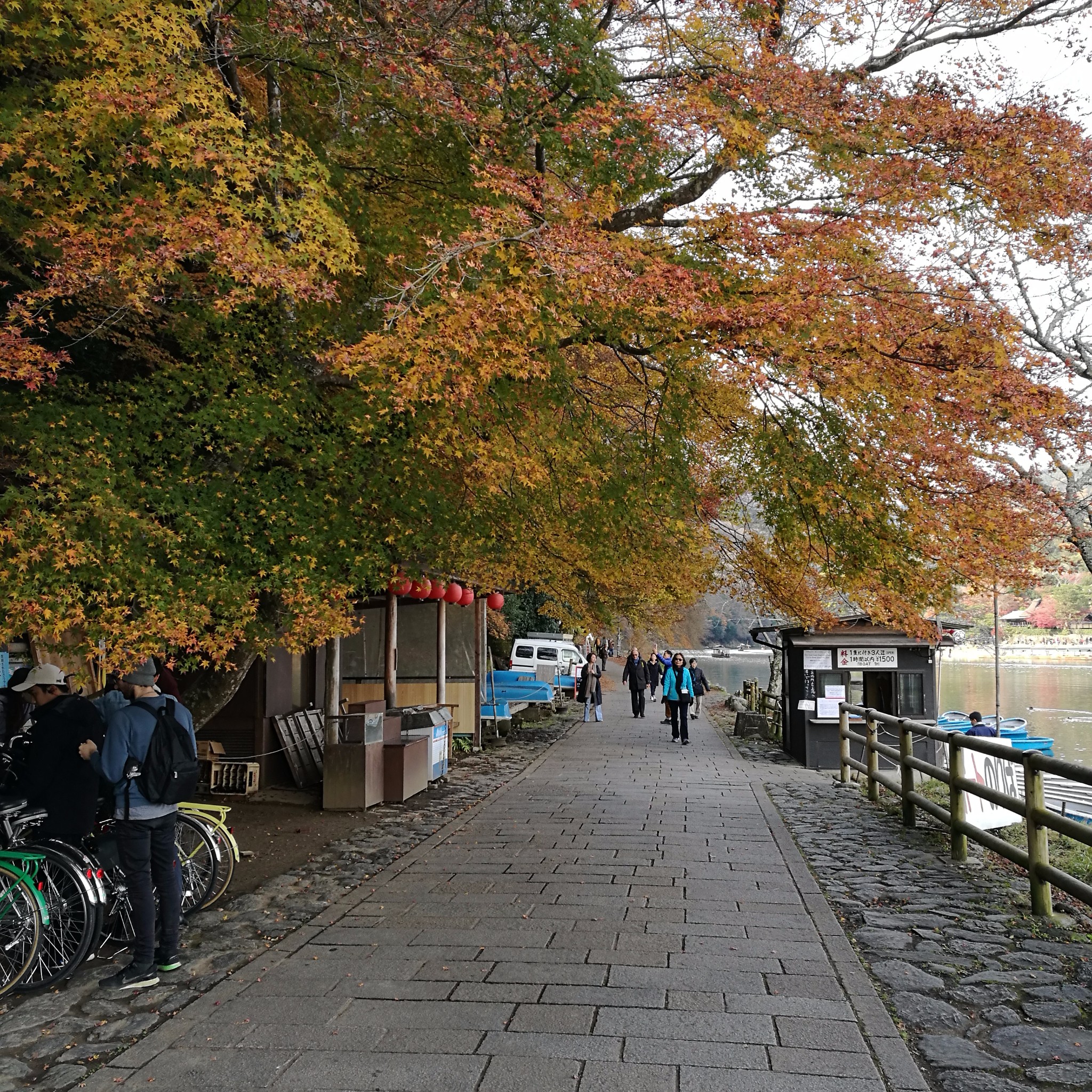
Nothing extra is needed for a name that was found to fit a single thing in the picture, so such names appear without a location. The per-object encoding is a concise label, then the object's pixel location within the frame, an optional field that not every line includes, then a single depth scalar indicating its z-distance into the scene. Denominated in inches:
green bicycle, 202.7
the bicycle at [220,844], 273.0
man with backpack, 209.9
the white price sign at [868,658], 641.0
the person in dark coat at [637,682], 1108.5
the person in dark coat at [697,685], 961.5
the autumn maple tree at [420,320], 273.4
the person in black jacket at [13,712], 284.0
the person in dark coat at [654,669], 1400.1
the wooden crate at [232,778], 474.0
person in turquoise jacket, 763.4
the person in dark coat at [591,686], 1040.8
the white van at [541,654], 1211.6
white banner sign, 341.1
